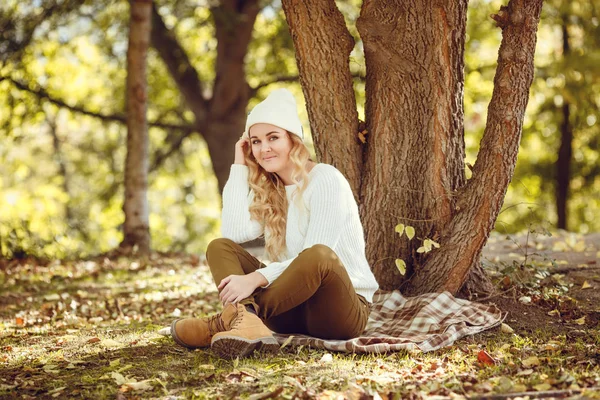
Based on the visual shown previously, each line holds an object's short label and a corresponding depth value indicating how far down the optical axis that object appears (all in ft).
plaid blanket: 12.61
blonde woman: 11.93
